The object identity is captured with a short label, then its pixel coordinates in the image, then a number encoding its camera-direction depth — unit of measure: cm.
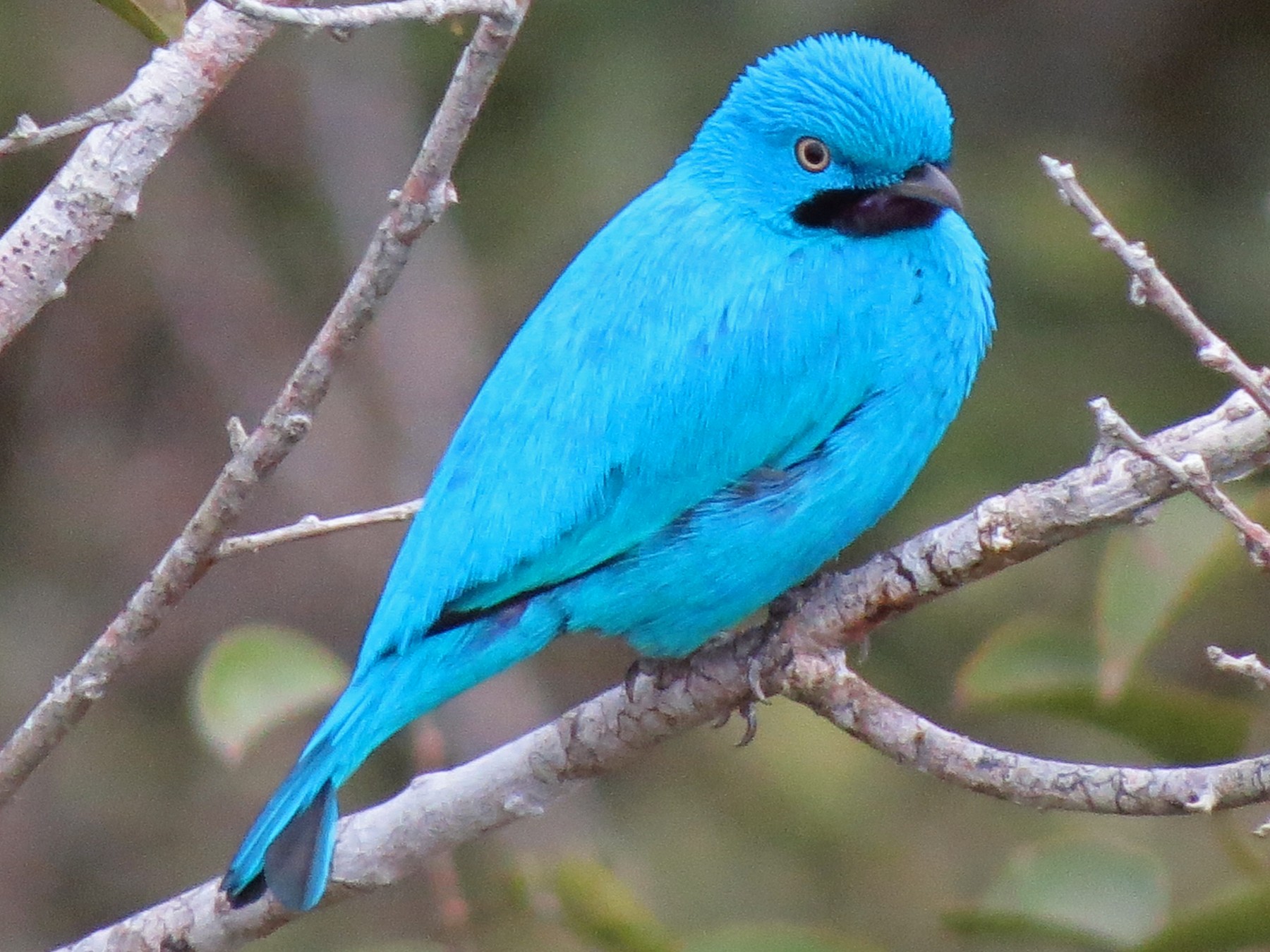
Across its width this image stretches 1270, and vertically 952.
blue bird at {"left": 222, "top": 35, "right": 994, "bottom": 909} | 618
